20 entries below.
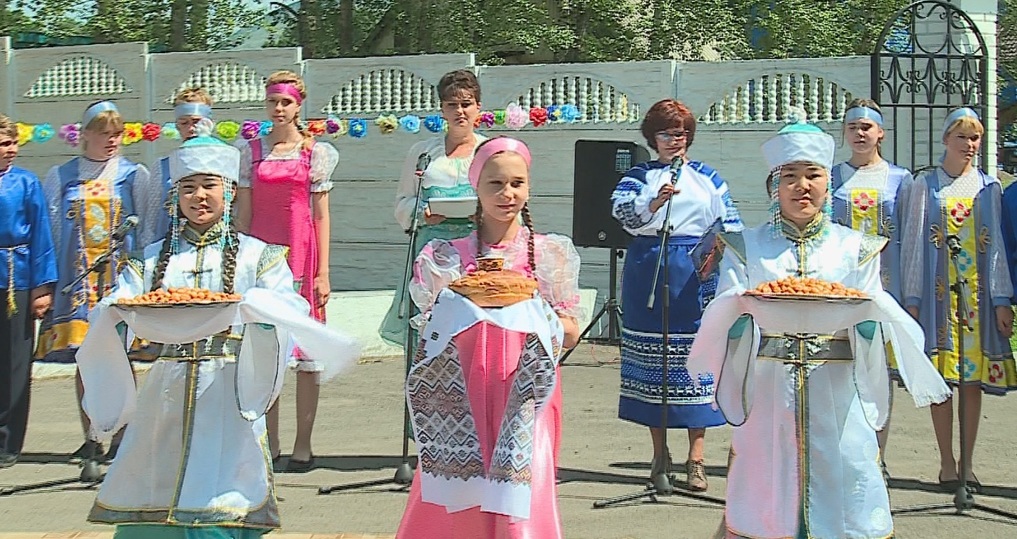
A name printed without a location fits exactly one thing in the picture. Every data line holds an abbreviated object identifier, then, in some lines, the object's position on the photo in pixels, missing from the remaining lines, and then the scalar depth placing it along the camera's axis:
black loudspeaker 11.87
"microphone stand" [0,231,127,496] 6.47
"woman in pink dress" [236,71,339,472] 6.59
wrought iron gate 10.95
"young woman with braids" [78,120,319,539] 4.34
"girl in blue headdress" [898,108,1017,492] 6.29
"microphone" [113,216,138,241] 6.04
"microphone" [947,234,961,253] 6.07
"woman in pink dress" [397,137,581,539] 3.95
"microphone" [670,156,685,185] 6.28
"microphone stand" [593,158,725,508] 6.14
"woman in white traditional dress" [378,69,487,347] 6.31
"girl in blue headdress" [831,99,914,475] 6.35
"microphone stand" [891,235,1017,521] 5.96
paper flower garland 9.19
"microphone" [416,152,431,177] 6.36
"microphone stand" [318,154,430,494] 6.27
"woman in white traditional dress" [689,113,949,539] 4.32
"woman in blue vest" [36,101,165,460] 6.86
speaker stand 11.77
